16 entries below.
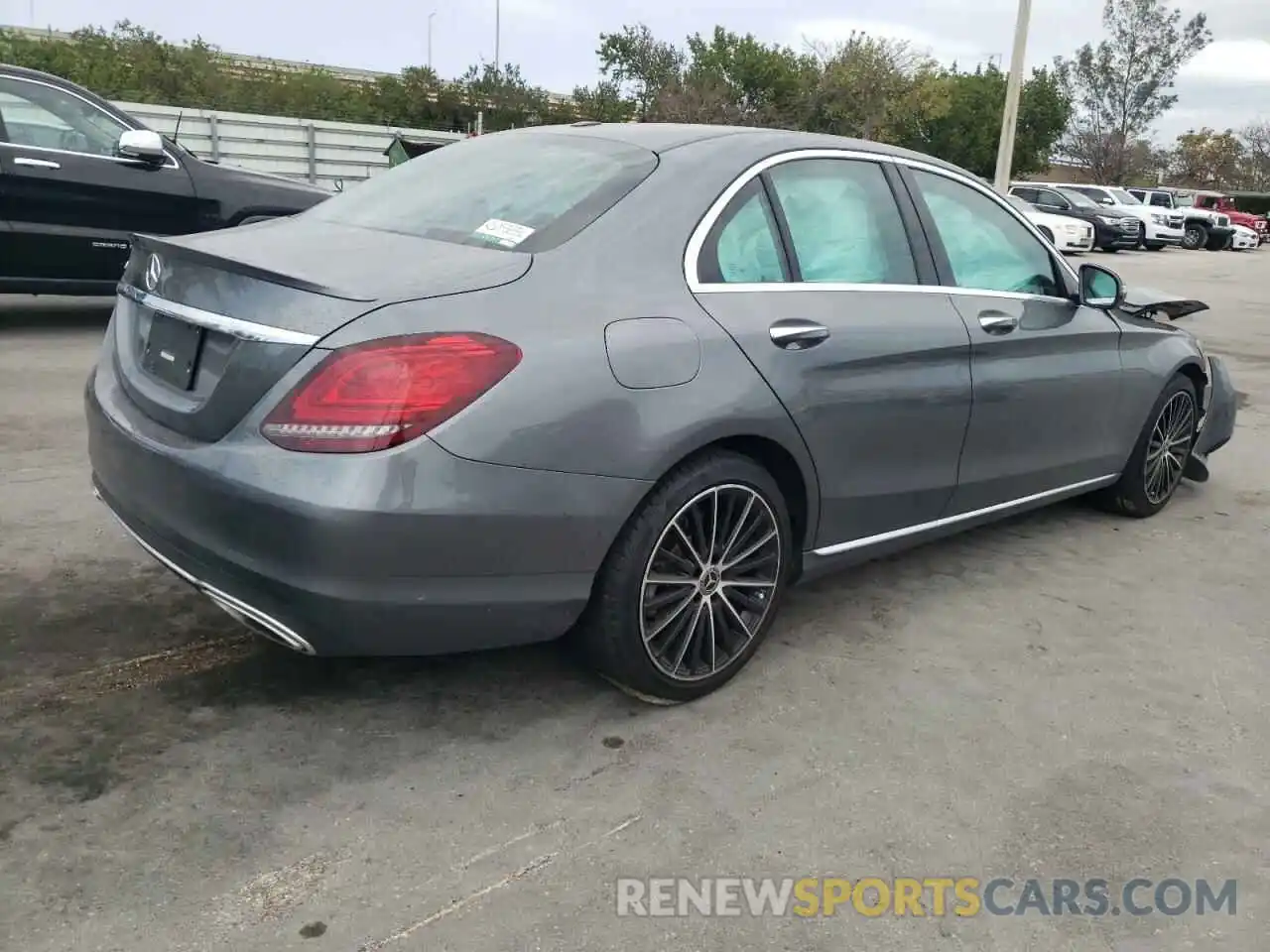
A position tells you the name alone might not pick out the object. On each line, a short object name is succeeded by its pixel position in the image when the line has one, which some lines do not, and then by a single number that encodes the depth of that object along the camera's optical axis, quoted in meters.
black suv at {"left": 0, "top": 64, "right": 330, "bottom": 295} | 7.46
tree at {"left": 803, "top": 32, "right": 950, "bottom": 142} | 44.25
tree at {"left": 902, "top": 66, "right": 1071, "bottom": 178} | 56.28
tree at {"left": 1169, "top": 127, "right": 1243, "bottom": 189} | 68.38
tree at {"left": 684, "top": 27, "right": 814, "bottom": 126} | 47.97
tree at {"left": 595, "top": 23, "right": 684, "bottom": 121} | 56.28
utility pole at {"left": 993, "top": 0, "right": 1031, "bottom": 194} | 21.32
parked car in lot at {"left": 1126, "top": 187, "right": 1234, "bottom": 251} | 34.88
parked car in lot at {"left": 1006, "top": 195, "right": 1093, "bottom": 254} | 26.92
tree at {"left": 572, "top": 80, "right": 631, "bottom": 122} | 47.00
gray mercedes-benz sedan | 2.57
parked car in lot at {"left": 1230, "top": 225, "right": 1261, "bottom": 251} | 35.91
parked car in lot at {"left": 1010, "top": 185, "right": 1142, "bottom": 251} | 29.30
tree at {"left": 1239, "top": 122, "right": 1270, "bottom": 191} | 66.81
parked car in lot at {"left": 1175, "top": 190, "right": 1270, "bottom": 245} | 38.62
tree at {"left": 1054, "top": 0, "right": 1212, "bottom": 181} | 63.88
